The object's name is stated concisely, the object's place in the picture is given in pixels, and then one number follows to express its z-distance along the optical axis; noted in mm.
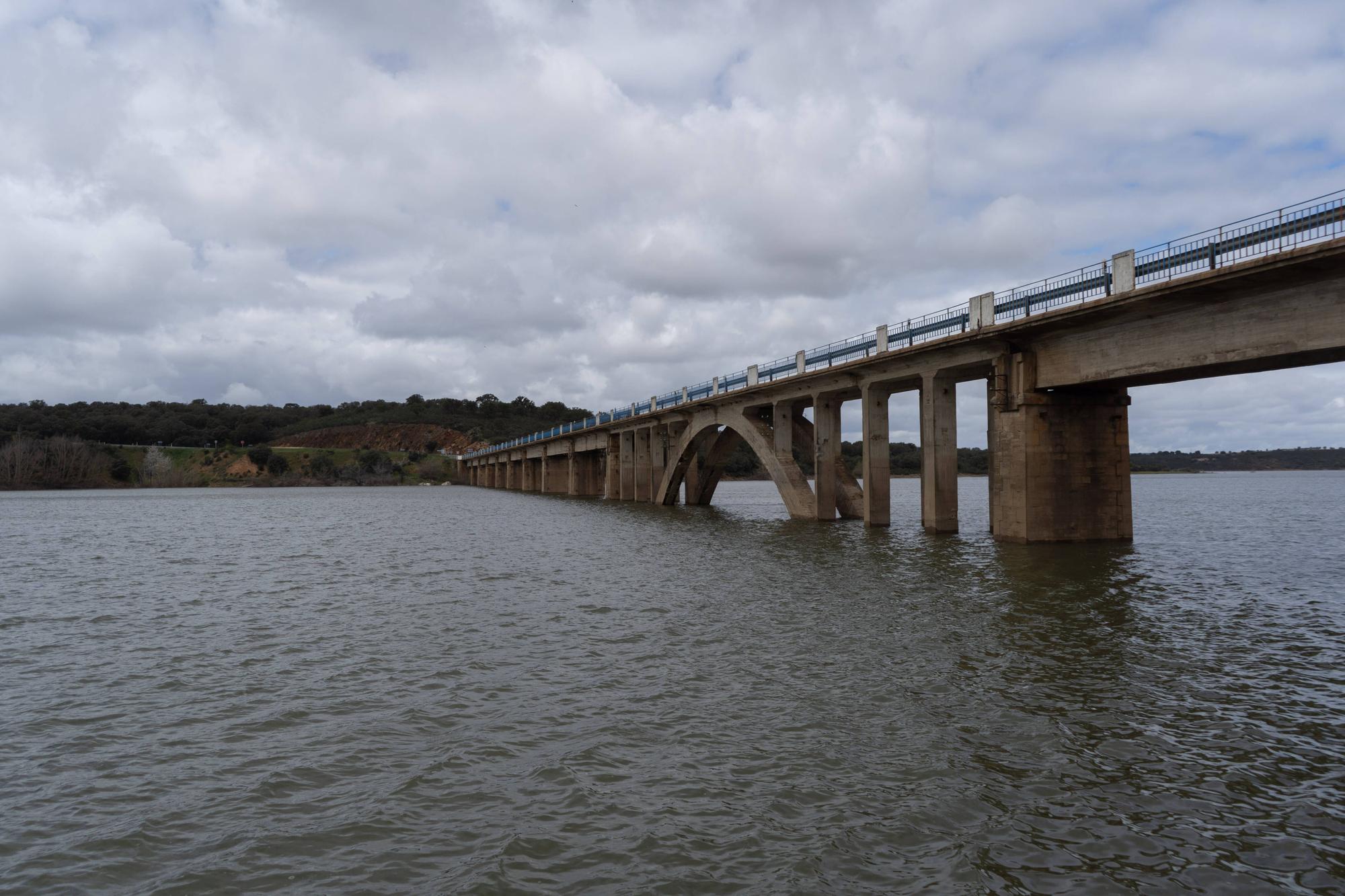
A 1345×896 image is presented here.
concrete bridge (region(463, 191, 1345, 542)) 19000
